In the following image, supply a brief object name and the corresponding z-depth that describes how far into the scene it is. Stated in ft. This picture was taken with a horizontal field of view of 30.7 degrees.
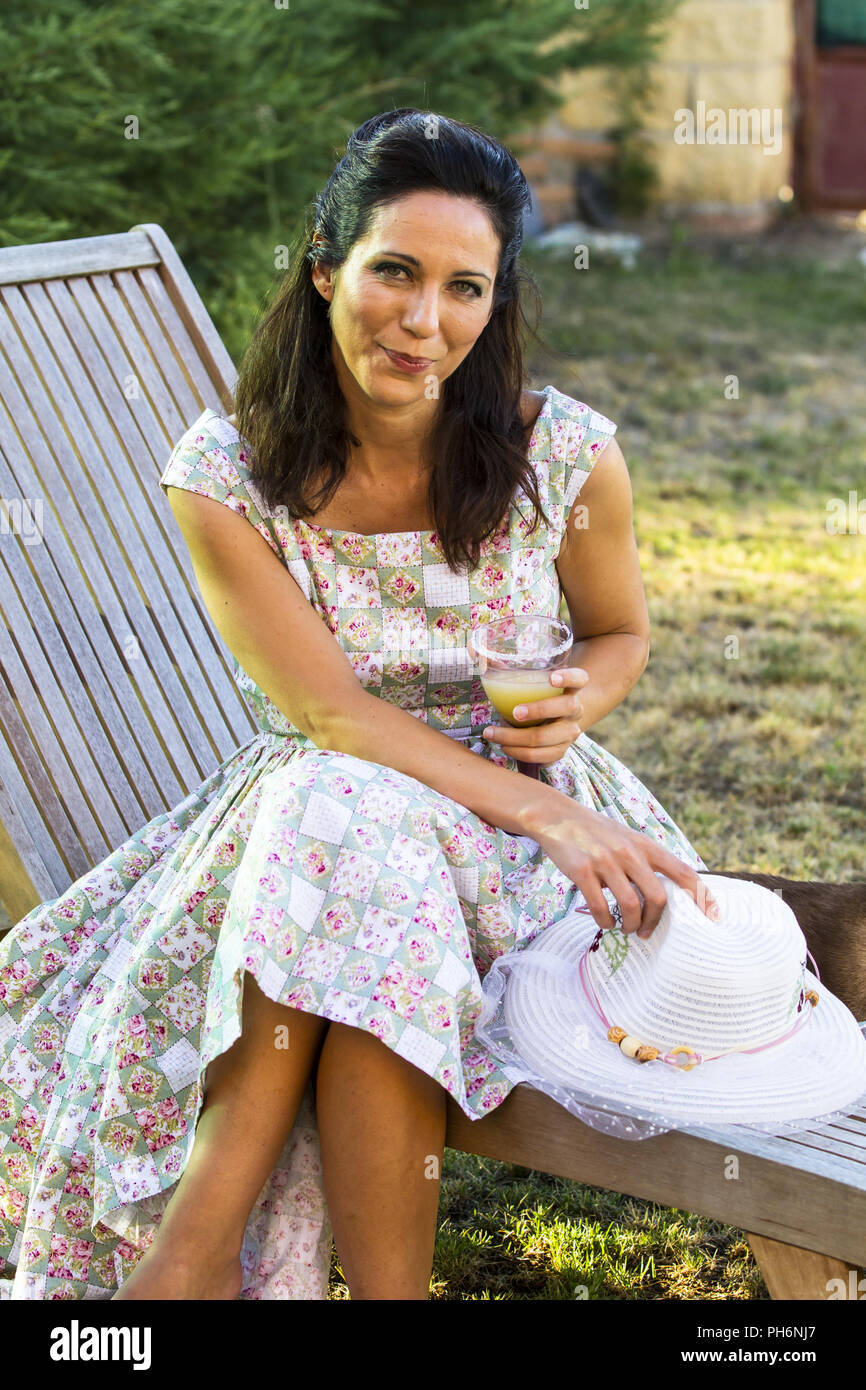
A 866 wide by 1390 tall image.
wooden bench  9.60
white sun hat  6.72
